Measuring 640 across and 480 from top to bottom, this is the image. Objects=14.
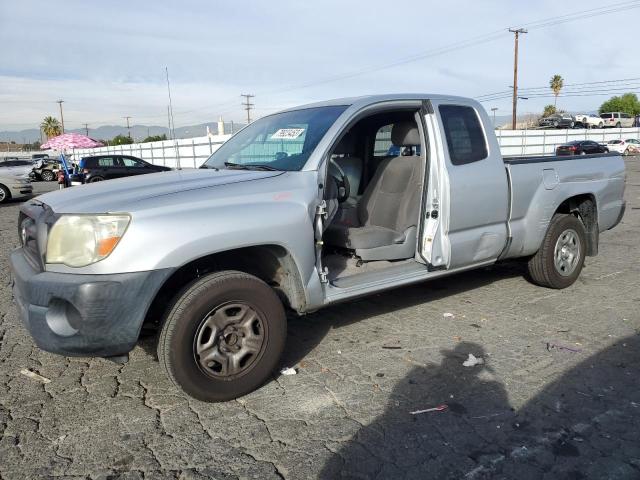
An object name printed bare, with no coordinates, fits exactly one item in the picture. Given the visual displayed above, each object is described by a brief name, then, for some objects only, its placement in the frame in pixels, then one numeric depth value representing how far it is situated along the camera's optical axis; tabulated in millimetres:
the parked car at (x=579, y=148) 32000
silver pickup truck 2863
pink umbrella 25828
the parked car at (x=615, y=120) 53531
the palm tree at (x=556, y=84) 77188
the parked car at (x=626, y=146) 40094
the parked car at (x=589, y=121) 52094
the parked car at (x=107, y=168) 21500
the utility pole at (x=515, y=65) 42875
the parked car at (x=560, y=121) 50500
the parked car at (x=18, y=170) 17438
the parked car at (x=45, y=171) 33000
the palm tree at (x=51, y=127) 94000
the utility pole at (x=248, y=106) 70344
